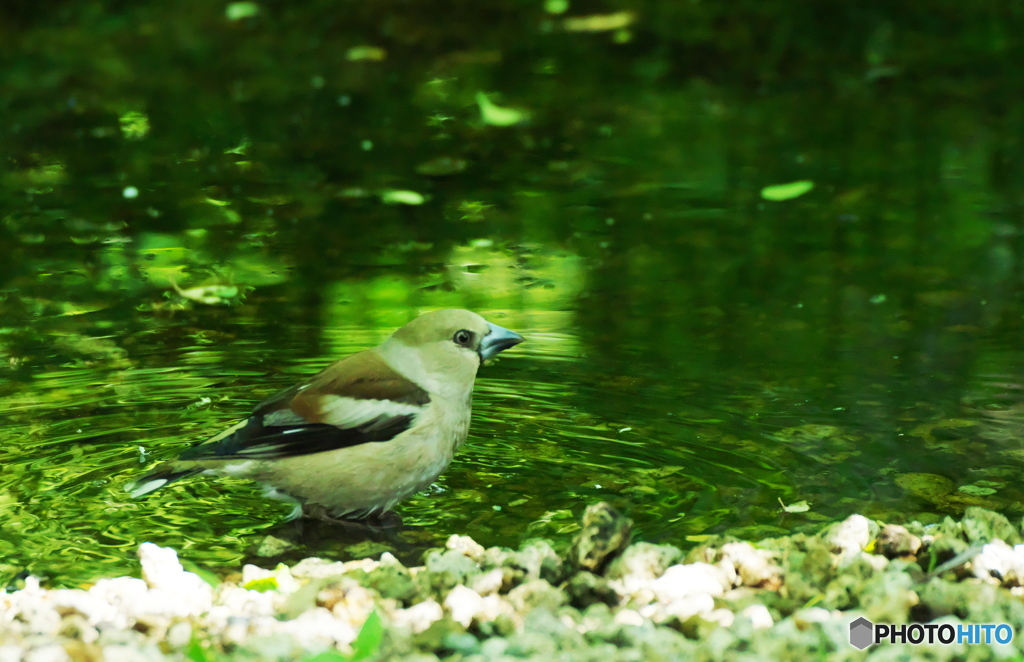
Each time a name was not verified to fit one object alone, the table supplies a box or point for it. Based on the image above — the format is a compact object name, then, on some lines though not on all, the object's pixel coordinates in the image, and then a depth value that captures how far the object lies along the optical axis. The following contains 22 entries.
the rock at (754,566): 6.63
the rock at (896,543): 7.04
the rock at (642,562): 6.73
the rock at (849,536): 7.02
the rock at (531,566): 6.56
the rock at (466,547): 7.09
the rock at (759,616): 5.88
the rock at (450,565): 6.50
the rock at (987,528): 7.03
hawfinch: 7.49
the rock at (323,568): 6.96
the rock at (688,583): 6.45
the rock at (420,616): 6.05
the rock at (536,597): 6.16
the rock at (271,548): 7.37
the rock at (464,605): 6.01
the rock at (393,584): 6.32
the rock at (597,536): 6.71
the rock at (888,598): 5.87
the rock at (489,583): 6.48
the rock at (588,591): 6.30
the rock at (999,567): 6.55
